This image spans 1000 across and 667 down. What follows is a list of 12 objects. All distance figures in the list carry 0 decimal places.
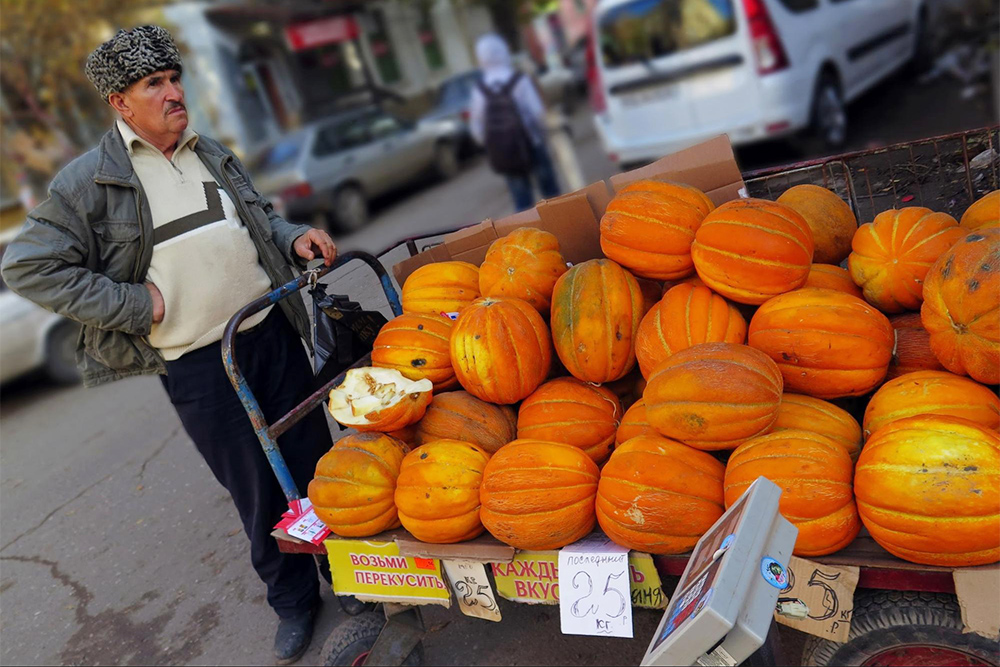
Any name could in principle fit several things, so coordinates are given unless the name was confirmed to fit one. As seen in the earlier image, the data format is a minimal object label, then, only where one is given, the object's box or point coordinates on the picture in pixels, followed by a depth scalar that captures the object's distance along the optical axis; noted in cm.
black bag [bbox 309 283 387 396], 300
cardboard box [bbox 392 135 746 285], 288
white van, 690
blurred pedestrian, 748
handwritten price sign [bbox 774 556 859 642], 187
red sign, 2416
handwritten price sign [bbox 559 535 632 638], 206
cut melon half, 257
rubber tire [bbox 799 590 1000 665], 189
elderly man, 269
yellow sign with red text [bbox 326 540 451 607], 243
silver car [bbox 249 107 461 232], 1207
